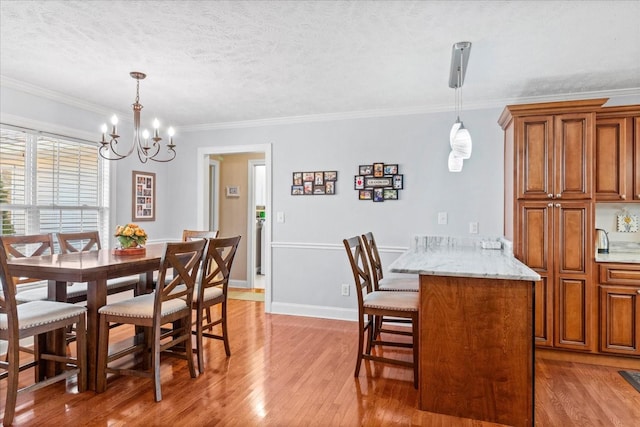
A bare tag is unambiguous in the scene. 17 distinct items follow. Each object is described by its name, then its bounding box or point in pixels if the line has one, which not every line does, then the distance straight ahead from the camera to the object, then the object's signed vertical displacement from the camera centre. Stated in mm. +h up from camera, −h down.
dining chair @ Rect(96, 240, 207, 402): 2377 -639
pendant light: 2461 +1066
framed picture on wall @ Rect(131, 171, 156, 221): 4441 +220
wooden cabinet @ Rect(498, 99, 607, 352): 3031 +50
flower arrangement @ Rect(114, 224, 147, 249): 2947 -173
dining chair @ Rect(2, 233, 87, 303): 2746 -327
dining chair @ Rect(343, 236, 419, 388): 2525 -624
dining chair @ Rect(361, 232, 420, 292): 3100 -575
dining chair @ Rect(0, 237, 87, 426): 2039 -667
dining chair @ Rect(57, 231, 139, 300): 3135 -307
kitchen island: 2090 -718
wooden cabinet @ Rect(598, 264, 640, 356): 2941 -716
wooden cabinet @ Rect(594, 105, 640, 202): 3121 +542
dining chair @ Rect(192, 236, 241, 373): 2775 -597
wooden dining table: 2264 -368
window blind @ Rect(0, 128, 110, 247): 3180 +271
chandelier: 2756 +727
